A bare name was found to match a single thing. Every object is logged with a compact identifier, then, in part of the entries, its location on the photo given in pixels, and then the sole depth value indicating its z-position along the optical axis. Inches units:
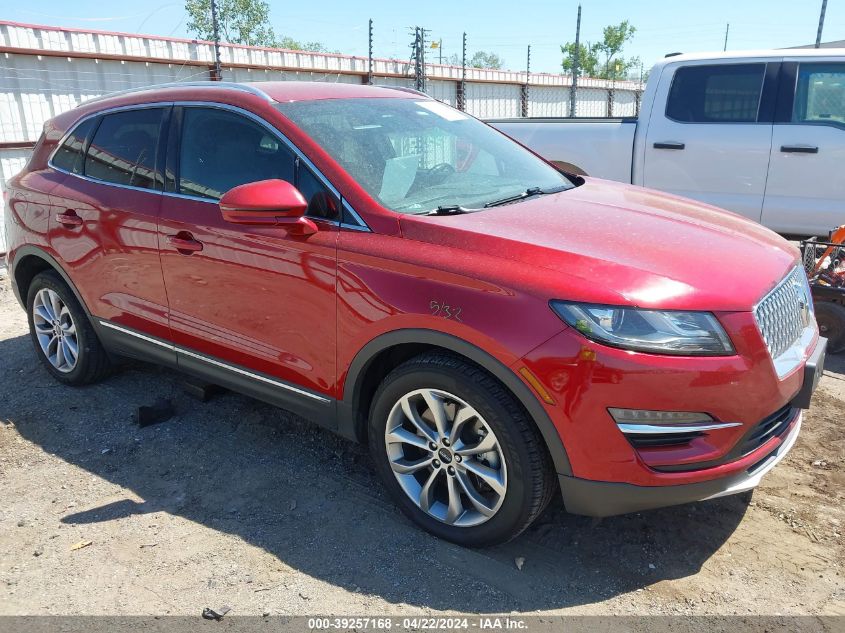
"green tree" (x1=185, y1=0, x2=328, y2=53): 1935.3
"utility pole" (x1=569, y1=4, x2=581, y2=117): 557.4
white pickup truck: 228.7
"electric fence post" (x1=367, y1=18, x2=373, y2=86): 416.9
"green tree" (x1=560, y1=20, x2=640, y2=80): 2210.6
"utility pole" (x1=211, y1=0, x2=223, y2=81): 343.3
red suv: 96.7
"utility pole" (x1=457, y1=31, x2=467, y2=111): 551.2
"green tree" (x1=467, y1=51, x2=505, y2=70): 2801.7
